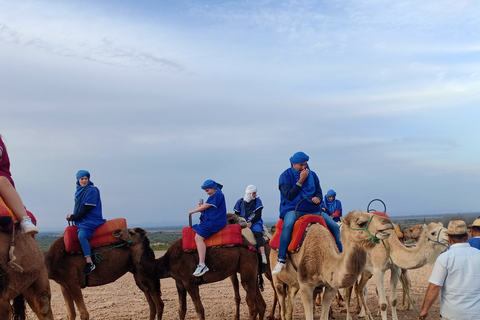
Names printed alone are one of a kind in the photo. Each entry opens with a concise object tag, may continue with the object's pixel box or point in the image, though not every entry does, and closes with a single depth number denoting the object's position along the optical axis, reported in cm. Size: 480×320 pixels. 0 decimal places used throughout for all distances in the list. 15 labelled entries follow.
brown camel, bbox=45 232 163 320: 997
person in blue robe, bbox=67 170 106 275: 1005
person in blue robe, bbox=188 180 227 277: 997
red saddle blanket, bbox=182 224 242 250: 1013
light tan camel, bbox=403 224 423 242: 1209
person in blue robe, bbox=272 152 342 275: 839
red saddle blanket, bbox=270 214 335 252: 827
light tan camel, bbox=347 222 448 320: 939
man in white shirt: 514
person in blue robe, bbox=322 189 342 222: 1543
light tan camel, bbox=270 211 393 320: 691
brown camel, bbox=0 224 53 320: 536
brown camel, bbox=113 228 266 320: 1005
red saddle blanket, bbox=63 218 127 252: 1007
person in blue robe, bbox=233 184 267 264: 1147
